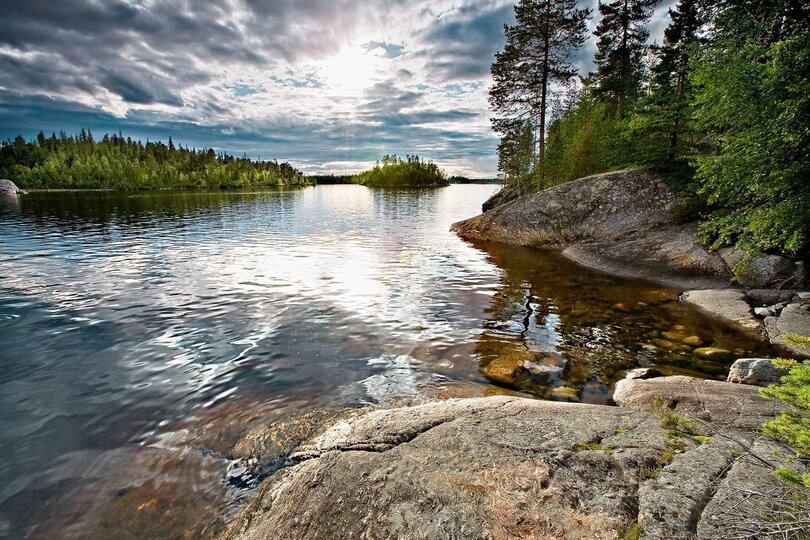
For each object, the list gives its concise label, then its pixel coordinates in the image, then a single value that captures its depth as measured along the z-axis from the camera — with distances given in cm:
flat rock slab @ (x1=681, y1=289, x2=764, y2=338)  1019
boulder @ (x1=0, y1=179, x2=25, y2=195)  8738
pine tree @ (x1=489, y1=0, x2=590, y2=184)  2650
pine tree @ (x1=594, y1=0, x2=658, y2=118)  2809
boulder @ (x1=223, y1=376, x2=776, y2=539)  305
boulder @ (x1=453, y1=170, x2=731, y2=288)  1546
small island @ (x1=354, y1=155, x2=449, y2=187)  19688
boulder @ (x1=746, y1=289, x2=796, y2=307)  1159
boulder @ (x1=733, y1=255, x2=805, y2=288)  1254
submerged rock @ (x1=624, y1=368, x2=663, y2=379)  731
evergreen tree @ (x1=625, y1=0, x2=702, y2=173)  1894
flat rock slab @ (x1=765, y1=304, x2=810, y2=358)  874
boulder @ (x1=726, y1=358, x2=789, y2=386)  640
